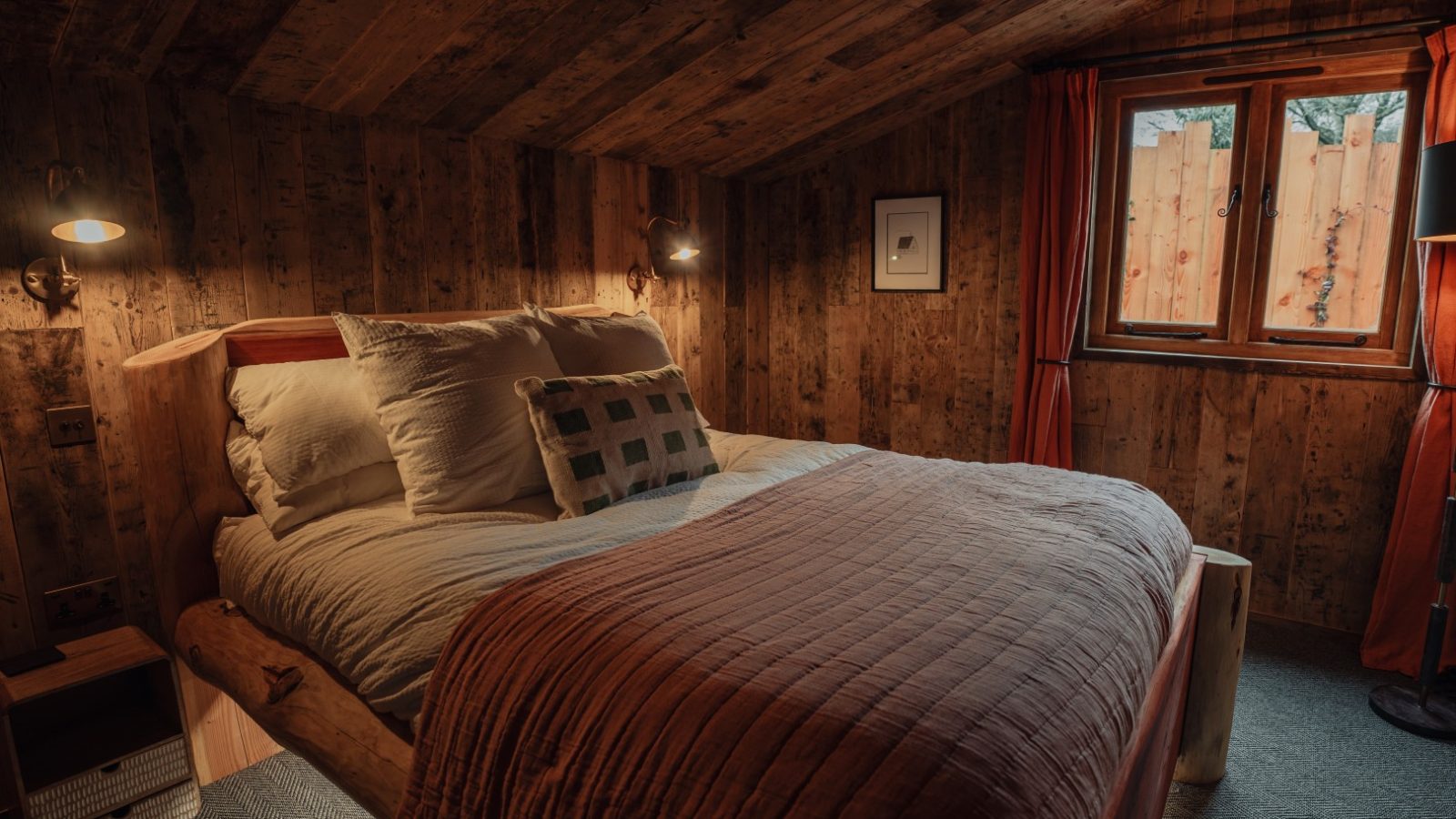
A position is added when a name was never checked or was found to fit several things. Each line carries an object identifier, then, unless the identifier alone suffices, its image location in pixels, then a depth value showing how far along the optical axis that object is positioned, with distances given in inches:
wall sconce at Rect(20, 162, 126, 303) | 69.3
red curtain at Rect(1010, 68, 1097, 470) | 126.9
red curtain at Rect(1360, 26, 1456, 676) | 102.4
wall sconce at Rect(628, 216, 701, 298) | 134.0
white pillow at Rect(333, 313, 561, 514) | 76.1
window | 112.0
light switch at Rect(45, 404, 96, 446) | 75.0
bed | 57.2
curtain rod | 104.7
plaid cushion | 78.3
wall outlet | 76.2
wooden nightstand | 64.4
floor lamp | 89.3
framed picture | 144.4
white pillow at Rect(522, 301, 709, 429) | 95.3
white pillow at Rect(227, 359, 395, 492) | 75.8
